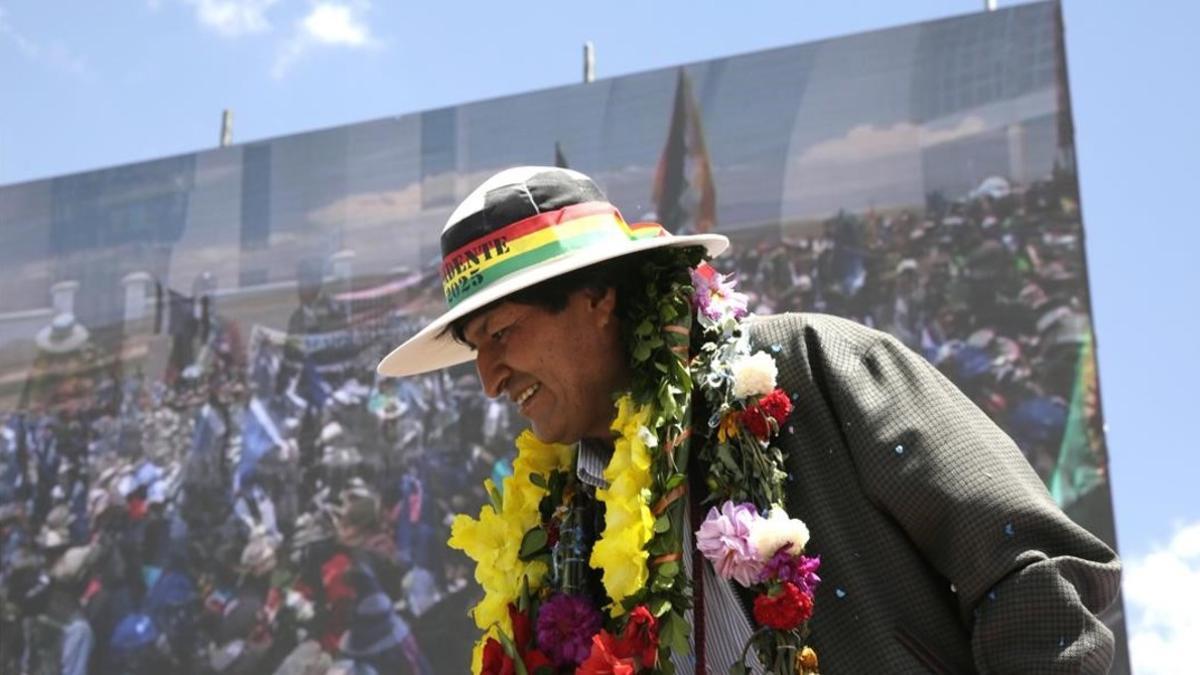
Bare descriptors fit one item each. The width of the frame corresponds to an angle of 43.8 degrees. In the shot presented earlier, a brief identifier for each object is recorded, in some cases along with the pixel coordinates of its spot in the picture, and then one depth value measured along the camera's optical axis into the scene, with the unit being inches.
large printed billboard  440.8
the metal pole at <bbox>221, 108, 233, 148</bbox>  574.5
